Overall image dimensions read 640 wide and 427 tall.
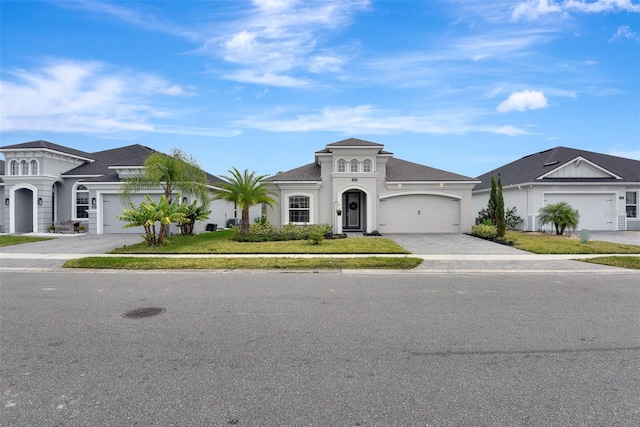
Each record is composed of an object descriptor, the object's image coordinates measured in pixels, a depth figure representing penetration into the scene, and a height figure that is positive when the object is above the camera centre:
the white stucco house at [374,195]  20.77 +1.18
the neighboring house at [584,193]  22.53 +1.31
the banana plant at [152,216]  14.87 +0.00
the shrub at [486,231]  17.88 -0.91
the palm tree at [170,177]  17.44 +2.06
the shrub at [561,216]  19.02 -0.16
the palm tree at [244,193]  18.20 +1.20
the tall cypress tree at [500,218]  17.56 -0.23
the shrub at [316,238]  15.27 -1.02
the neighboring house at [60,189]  21.23 +1.76
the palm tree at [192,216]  18.92 -0.02
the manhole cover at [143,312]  5.86 -1.68
